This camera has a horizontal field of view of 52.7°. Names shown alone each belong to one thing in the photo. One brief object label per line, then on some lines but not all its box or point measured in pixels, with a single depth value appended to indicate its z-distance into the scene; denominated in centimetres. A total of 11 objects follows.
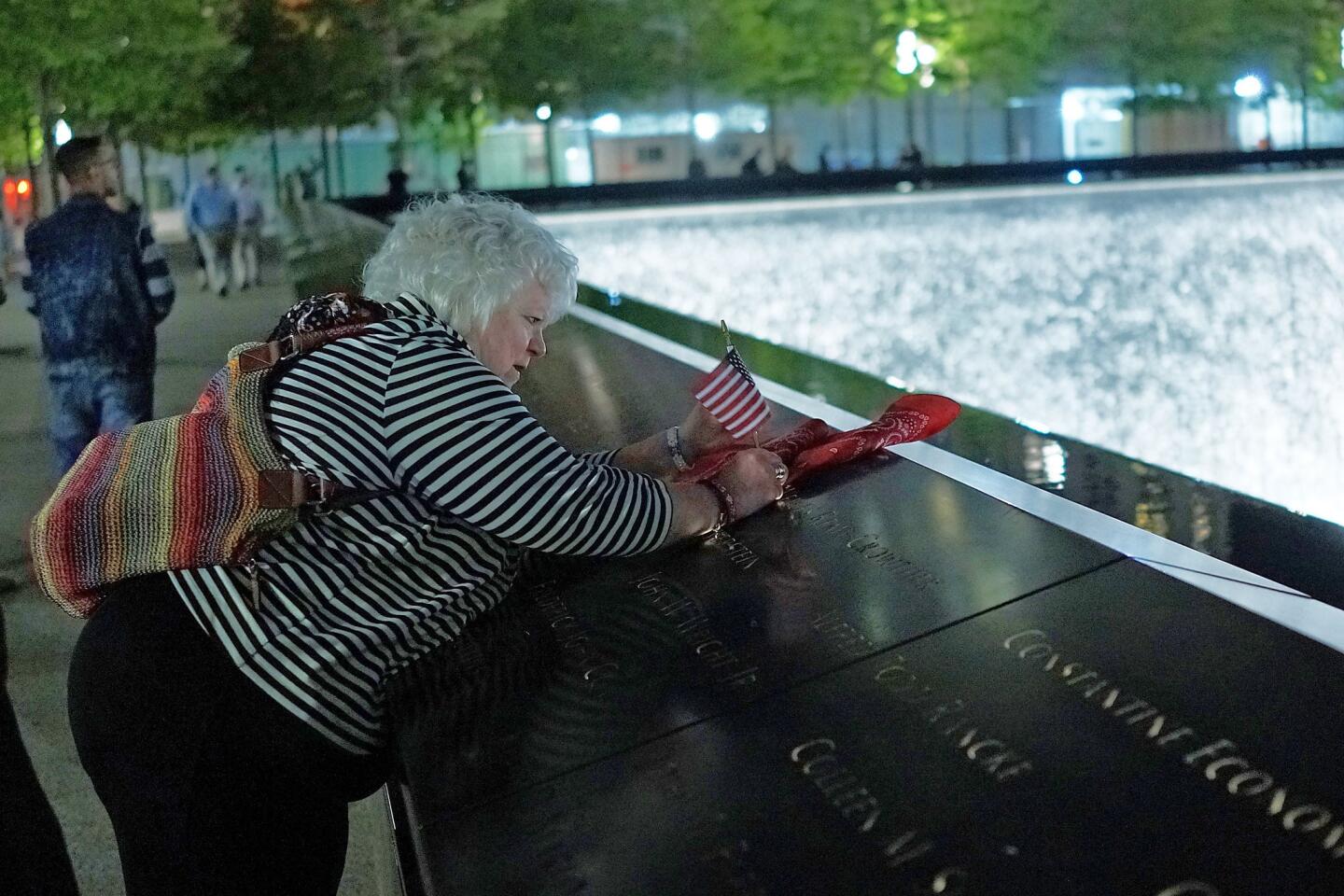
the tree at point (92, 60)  1128
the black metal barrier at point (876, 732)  130
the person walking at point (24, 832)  206
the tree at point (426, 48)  3484
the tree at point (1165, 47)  3428
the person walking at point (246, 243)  1600
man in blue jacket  532
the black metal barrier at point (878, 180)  2264
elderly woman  177
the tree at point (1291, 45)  3083
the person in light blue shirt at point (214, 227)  1541
